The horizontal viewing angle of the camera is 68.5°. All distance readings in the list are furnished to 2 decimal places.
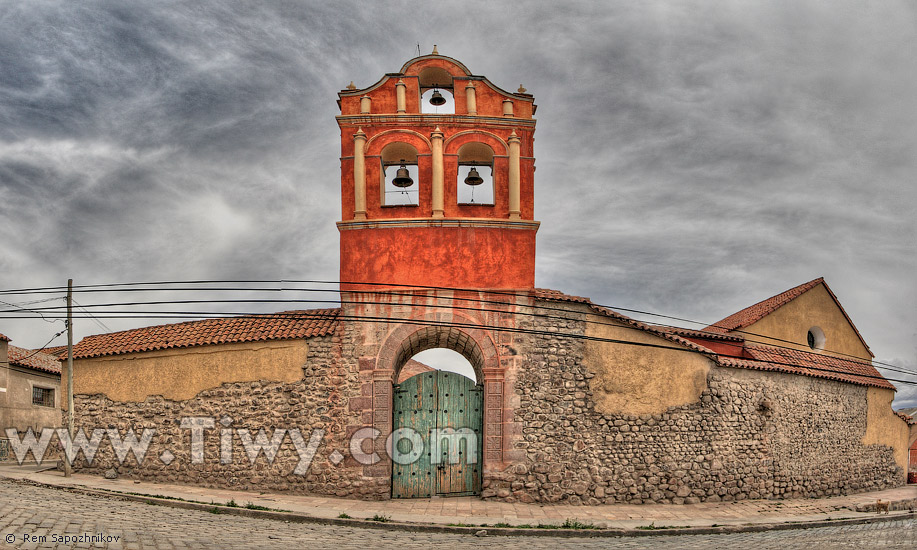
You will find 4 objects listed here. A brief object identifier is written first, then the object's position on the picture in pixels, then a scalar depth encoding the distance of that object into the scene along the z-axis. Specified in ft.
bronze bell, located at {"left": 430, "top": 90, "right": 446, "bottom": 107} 53.31
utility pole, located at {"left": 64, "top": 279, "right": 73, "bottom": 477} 48.57
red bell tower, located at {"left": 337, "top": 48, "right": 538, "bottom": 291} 48.47
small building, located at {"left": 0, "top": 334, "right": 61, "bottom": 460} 76.59
